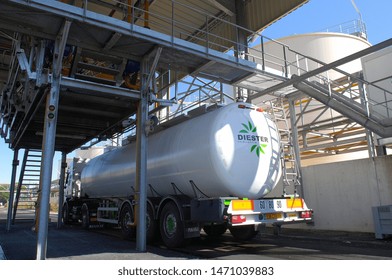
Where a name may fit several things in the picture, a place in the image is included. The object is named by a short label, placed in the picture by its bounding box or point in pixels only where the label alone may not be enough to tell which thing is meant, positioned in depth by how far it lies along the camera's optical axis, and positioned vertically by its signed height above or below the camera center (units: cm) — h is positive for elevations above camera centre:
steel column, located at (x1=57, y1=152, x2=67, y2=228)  1435 +129
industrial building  702 +348
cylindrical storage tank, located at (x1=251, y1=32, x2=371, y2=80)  1595 +747
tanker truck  719 +75
